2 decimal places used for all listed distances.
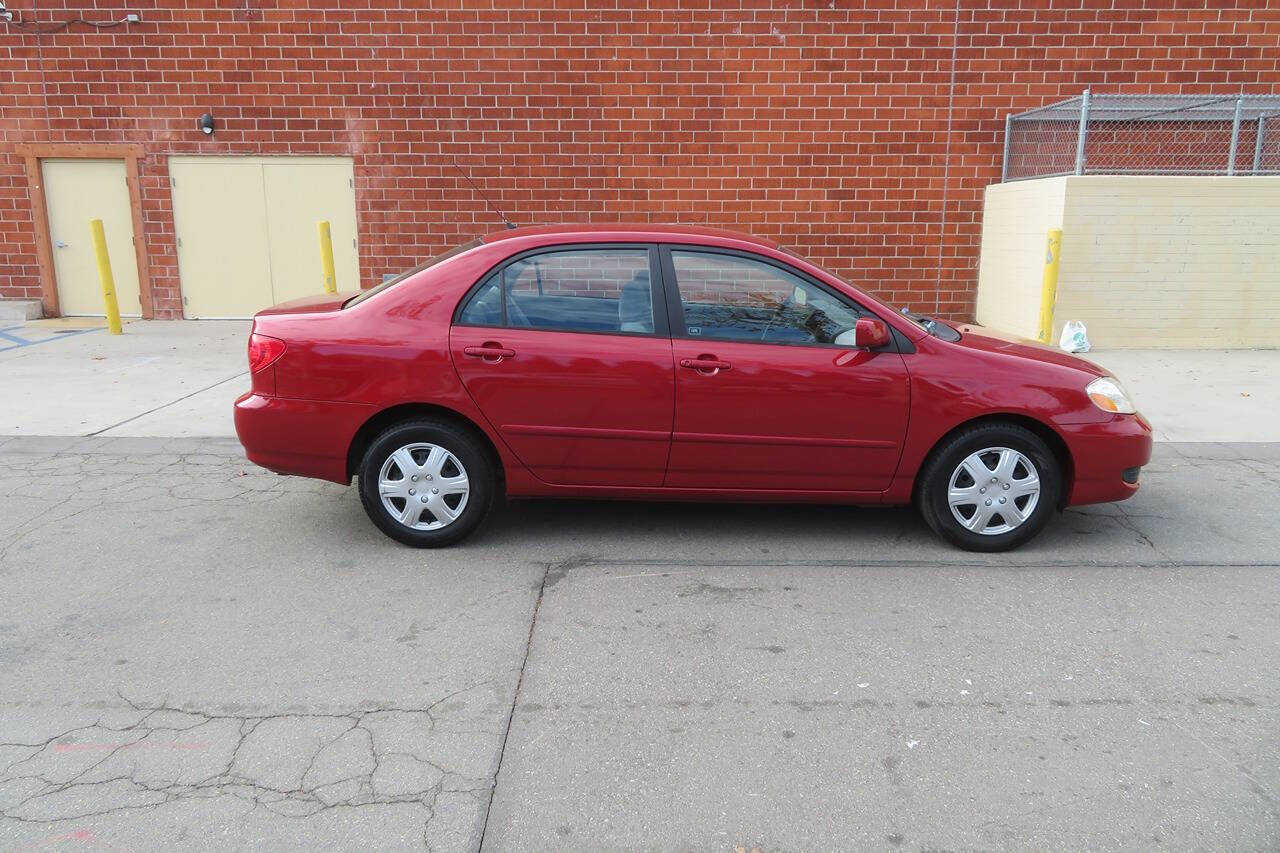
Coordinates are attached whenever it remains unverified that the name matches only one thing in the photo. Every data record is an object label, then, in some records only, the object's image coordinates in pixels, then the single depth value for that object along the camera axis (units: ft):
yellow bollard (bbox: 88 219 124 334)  37.42
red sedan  15.47
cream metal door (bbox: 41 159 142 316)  40.70
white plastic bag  34.55
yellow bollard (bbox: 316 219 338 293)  34.36
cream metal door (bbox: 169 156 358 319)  40.24
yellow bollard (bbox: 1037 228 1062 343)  32.89
